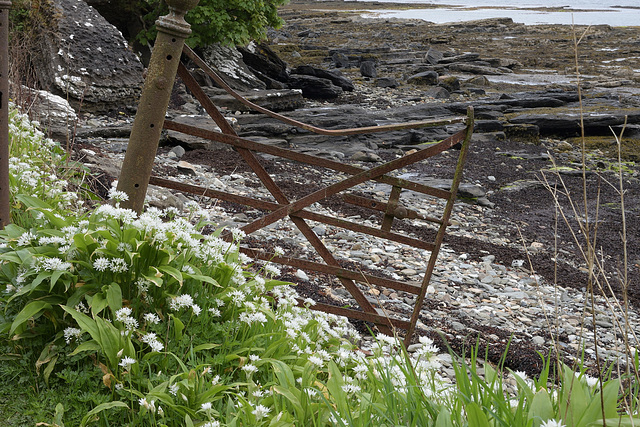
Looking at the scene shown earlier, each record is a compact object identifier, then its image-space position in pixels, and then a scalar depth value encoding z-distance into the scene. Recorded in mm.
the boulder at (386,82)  28453
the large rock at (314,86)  23209
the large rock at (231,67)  19188
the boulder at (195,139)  11498
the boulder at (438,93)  25777
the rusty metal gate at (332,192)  3990
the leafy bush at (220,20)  16478
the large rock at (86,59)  11711
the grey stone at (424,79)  29797
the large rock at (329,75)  25266
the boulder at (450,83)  28114
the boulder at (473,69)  34906
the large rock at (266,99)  16266
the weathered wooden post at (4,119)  3432
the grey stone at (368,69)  31348
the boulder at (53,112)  7836
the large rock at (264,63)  22466
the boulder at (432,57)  37312
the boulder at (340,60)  35188
